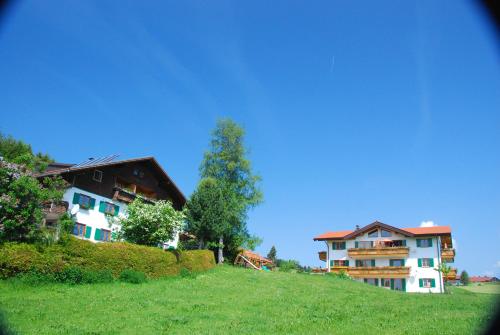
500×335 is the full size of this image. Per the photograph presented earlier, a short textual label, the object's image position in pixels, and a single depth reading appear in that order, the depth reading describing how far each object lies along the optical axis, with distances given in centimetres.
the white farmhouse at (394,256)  5653
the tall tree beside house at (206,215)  4472
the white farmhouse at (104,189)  3744
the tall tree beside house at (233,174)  4881
